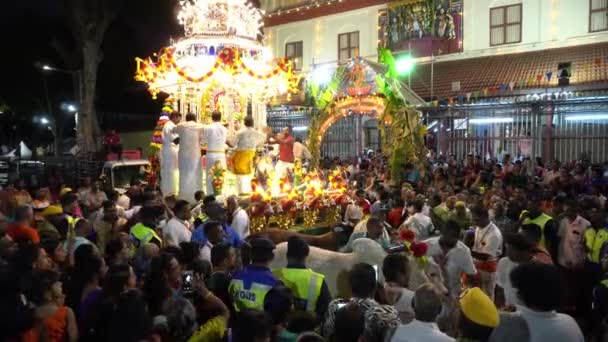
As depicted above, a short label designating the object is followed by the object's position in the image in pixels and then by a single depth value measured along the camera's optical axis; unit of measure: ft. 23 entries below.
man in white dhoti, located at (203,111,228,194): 41.34
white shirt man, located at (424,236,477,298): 19.20
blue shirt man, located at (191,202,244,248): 21.49
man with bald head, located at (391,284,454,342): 11.18
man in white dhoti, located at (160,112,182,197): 43.70
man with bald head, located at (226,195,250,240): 26.45
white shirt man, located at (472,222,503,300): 20.83
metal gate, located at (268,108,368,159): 79.61
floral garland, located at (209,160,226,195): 41.04
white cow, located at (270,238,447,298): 19.96
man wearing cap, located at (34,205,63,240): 22.56
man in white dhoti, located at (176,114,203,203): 41.75
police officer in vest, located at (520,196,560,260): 24.71
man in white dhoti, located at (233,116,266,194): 40.86
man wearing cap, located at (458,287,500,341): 10.97
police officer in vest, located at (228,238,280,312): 14.33
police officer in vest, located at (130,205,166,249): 20.57
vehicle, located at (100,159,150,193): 51.65
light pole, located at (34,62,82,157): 89.40
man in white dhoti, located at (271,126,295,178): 43.29
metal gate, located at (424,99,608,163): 58.59
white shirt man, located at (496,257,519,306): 17.16
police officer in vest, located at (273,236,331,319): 14.56
